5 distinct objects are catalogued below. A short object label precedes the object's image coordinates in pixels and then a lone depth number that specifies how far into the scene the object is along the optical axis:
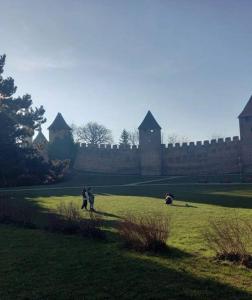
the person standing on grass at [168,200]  13.86
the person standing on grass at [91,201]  12.47
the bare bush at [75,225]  7.51
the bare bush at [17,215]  9.47
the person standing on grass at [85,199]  12.95
